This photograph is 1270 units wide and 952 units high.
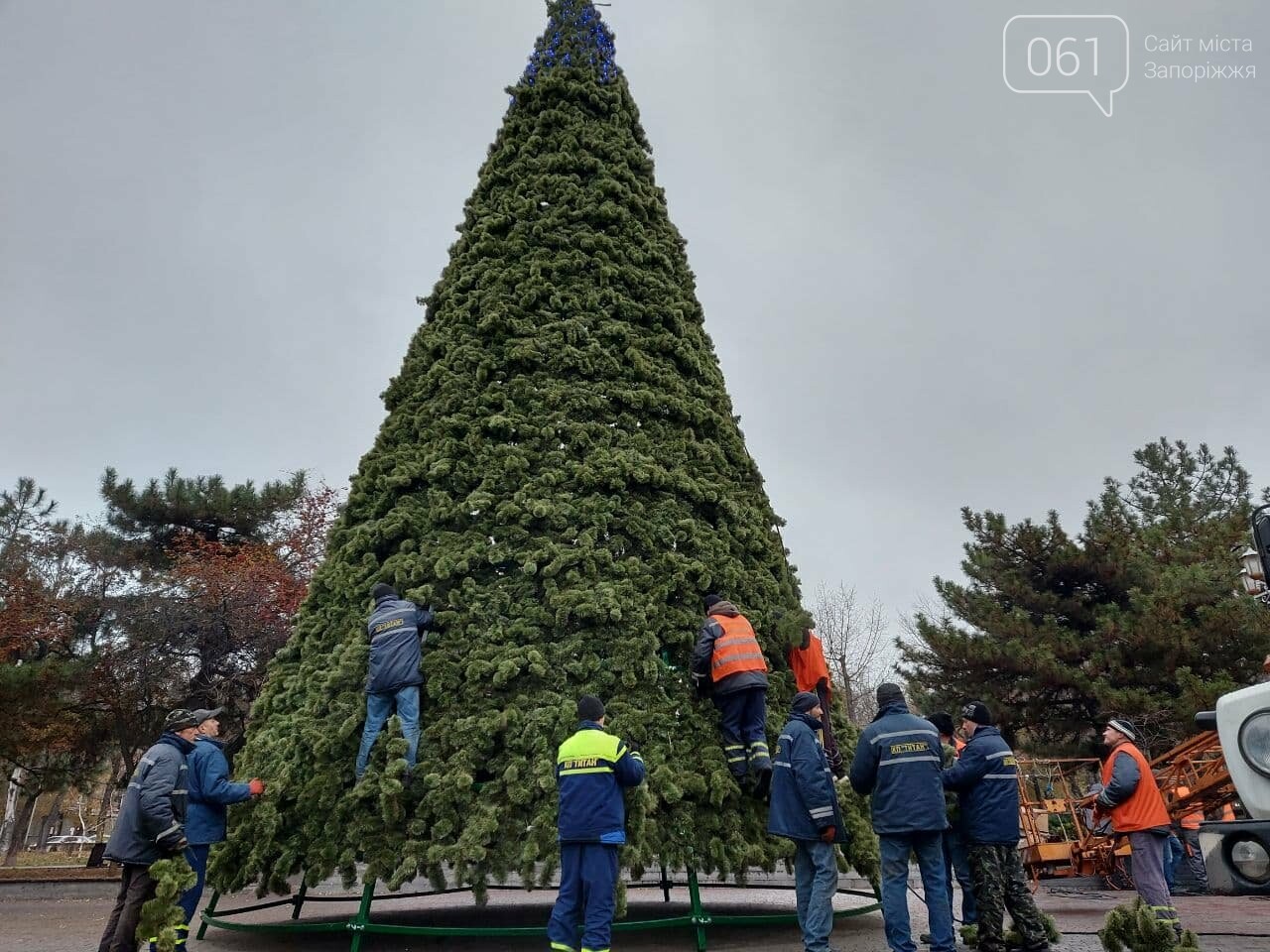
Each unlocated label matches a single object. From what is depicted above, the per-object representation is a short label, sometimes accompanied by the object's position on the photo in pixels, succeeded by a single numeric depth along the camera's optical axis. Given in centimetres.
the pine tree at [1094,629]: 1828
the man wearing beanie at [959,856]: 699
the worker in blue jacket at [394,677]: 627
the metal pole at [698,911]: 606
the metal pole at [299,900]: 659
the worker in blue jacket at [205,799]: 631
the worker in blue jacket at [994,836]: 631
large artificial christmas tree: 606
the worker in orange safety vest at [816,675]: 705
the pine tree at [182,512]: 2339
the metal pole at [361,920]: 599
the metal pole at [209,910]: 673
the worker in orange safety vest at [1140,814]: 682
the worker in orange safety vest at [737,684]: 637
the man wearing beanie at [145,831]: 589
